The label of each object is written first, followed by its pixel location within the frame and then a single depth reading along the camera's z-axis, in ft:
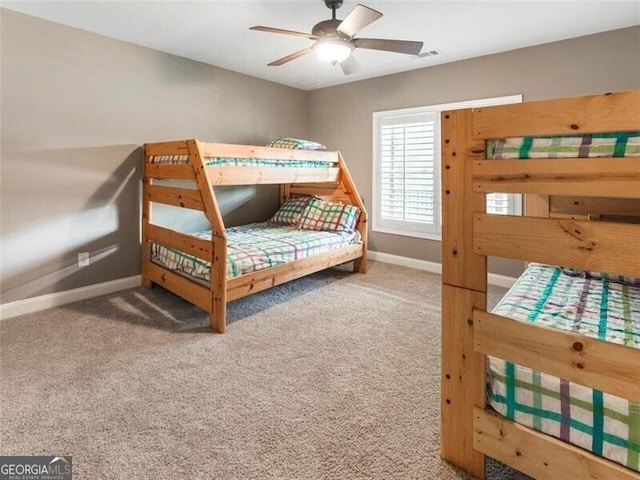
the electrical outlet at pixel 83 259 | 10.79
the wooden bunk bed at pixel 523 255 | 3.38
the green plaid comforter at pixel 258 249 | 9.45
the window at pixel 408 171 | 13.85
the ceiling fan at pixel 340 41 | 7.63
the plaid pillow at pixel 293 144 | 12.72
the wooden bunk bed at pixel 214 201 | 8.80
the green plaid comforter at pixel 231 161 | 9.69
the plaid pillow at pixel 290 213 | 14.55
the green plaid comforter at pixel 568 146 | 3.33
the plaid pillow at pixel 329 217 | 13.30
